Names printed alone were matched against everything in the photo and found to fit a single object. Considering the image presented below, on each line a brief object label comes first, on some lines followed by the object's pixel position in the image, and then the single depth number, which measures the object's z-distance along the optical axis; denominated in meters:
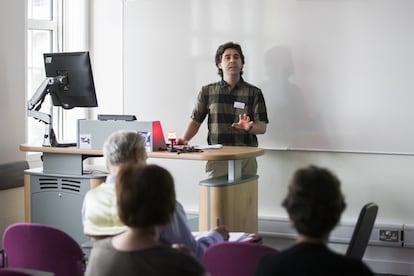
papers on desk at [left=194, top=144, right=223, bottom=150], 4.84
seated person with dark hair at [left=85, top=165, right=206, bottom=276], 2.31
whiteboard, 5.43
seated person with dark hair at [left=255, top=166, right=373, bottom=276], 2.04
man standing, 5.47
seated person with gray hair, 2.98
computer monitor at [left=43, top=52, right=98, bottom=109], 5.16
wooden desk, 4.53
